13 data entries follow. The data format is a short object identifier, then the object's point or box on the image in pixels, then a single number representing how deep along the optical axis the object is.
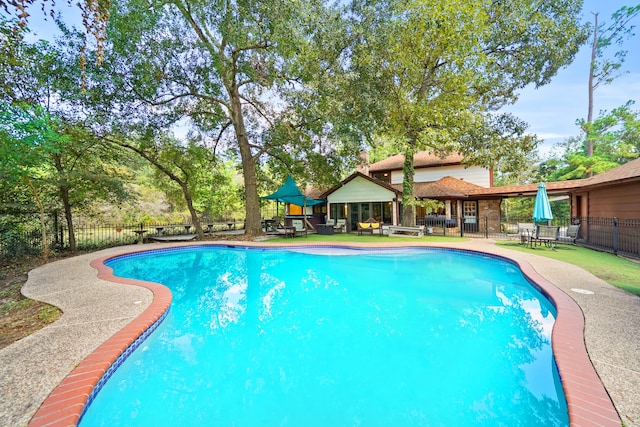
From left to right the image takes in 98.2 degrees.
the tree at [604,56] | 20.05
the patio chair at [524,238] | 11.97
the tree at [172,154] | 13.91
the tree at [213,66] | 11.39
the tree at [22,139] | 5.98
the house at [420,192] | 18.31
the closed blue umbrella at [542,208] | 11.23
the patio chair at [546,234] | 10.83
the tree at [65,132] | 9.66
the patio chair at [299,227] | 17.11
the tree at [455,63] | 12.53
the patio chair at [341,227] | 19.28
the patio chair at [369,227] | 16.56
